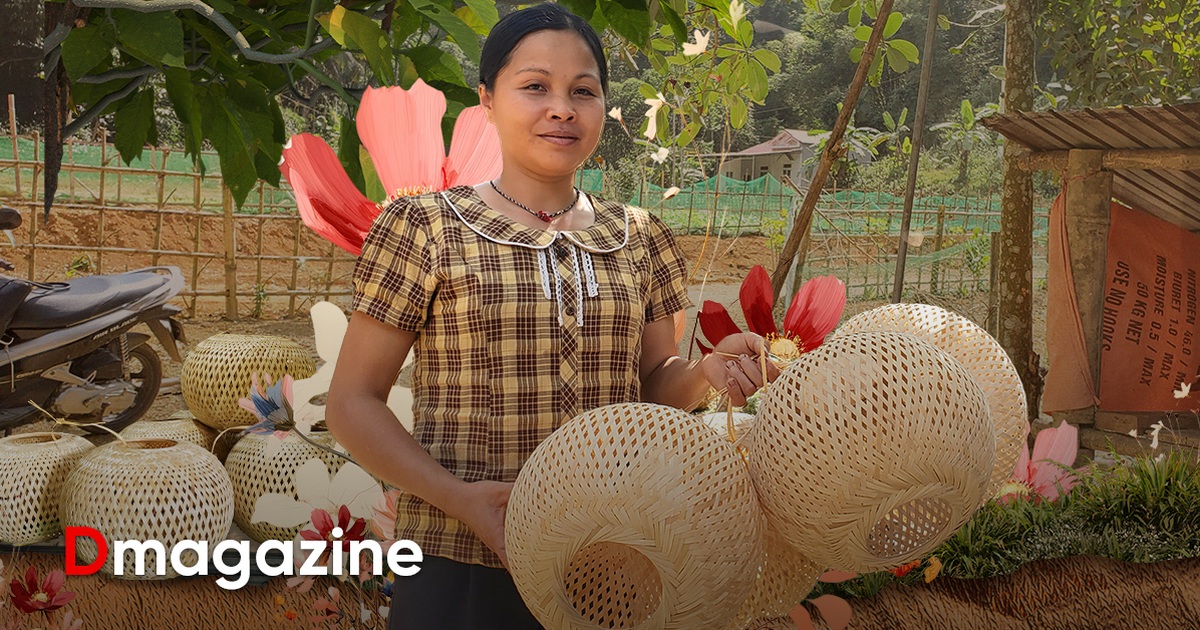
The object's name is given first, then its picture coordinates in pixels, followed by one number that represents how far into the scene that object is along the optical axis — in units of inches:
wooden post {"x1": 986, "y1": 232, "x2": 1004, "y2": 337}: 234.1
